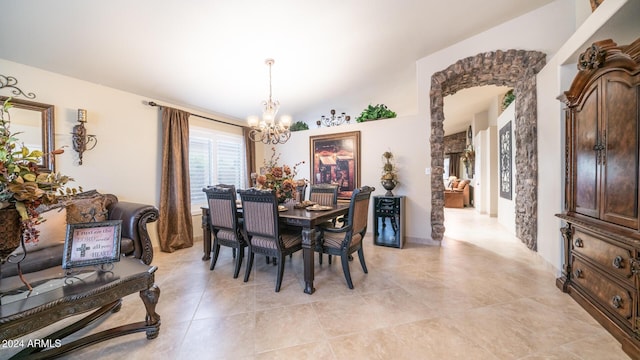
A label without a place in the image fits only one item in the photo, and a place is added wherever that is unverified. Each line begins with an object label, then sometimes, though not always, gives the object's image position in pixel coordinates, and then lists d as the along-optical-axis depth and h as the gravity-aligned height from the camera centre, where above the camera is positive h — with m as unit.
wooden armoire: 1.57 -0.12
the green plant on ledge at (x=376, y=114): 4.42 +1.24
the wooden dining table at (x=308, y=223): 2.33 -0.48
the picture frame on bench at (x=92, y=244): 1.58 -0.45
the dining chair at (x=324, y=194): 3.55 -0.27
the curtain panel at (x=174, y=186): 3.70 -0.12
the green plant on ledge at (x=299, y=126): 5.44 +1.23
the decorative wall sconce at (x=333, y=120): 5.13 +1.30
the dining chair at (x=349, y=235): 2.44 -0.66
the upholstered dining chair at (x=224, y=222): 2.72 -0.54
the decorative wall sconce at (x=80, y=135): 2.92 +0.58
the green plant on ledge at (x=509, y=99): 4.32 +1.49
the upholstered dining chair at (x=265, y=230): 2.35 -0.56
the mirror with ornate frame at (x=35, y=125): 2.55 +0.65
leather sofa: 2.16 -0.59
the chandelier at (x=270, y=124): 3.15 +0.76
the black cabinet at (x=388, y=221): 3.79 -0.76
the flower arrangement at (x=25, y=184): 1.20 -0.02
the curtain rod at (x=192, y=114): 3.59 +1.19
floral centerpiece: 2.83 -0.06
